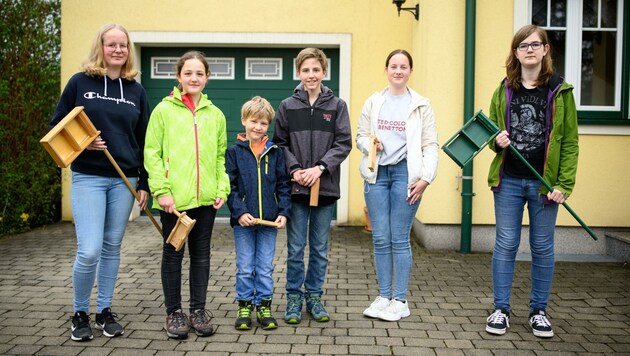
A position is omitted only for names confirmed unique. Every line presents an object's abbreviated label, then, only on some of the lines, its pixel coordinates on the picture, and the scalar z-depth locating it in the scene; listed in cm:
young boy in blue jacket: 409
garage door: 901
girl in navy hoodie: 382
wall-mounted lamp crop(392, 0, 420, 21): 766
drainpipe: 675
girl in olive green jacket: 402
